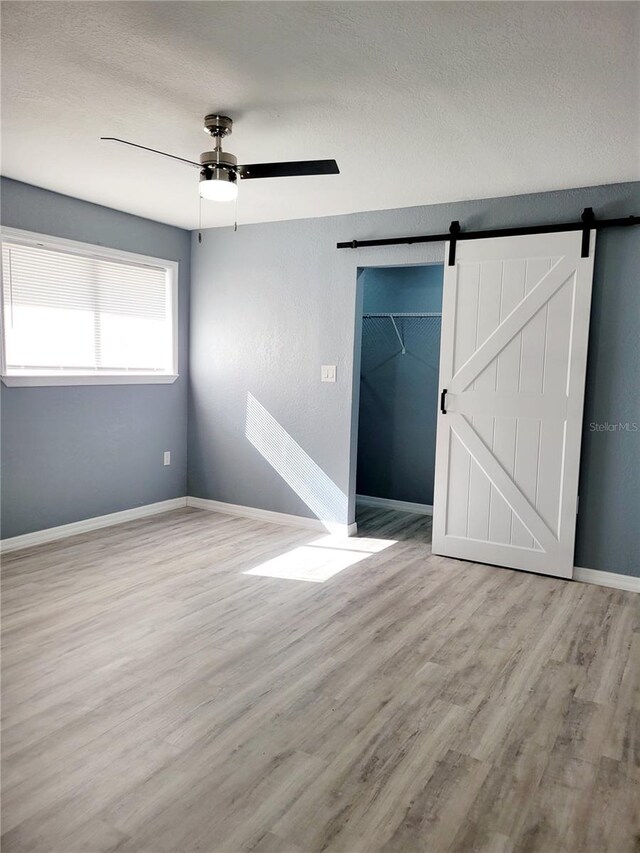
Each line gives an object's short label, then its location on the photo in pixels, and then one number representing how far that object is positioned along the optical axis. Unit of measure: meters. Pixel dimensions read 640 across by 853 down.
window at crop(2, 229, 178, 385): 4.04
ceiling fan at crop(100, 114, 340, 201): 2.65
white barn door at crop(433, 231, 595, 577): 3.69
